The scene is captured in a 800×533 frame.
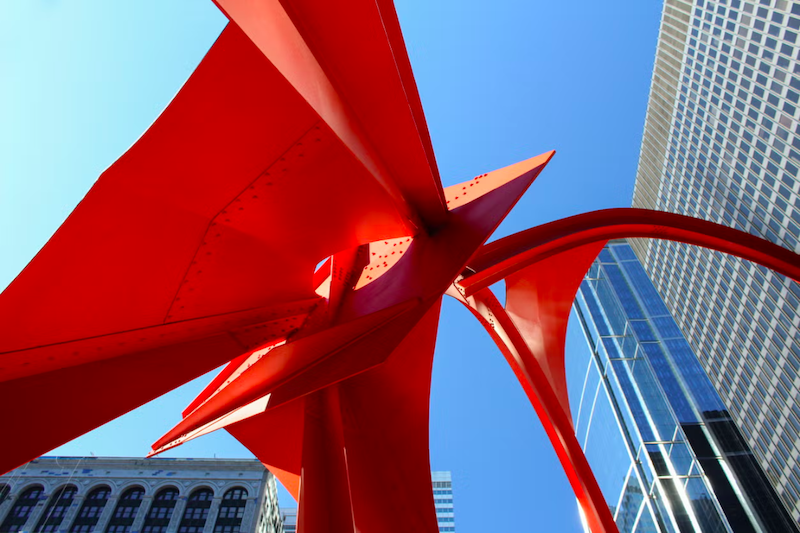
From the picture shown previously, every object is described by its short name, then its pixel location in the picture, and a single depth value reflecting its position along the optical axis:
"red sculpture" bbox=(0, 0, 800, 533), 4.68
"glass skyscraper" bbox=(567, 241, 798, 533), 27.91
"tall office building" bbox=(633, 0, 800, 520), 38.47
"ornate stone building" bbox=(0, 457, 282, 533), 38.94
